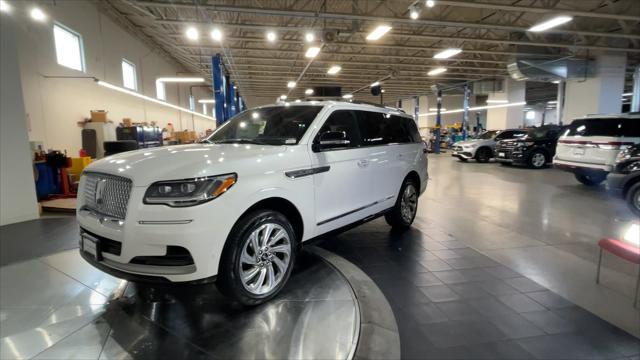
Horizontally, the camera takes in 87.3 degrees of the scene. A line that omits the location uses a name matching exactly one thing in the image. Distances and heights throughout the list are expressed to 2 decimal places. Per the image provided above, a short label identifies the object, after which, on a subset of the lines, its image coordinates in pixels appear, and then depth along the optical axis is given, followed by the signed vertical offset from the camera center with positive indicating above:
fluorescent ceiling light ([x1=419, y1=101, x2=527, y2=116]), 19.53 +1.64
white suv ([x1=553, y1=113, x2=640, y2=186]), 7.34 -0.24
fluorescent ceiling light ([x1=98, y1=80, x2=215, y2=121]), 9.14 +1.49
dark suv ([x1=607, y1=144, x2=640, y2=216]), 5.83 -0.82
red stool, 2.76 -1.02
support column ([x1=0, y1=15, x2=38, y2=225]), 5.07 -0.01
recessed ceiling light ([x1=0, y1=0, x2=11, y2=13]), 5.00 +2.06
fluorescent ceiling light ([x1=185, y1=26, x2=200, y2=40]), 9.56 +3.02
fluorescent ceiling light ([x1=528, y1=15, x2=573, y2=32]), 9.02 +3.04
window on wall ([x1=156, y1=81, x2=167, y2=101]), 16.45 +2.40
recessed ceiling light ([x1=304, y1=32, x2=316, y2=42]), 11.32 +3.38
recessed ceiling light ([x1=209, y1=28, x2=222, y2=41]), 9.98 +3.12
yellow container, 7.76 -0.57
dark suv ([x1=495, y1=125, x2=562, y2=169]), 12.50 -0.55
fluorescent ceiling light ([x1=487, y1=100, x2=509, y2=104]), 20.11 +1.94
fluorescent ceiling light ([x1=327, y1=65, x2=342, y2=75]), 16.94 +3.40
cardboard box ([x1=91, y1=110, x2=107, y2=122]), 9.82 +0.68
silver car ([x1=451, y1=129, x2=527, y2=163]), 14.95 -0.62
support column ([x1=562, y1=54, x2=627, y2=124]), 14.20 +1.94
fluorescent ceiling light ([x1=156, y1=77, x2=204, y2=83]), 11.77 +2.10
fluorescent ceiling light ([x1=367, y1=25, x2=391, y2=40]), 9.60 +3.02
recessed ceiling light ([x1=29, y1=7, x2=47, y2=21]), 7.77 +2.94
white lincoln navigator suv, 2.15 -0.45
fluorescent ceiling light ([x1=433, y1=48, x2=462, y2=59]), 12.40 +3.05
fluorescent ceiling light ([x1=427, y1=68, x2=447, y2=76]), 17.52 +3.31
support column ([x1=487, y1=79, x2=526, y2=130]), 19.48 +1.37
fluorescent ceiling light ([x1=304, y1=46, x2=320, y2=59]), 12.26 +3.14
